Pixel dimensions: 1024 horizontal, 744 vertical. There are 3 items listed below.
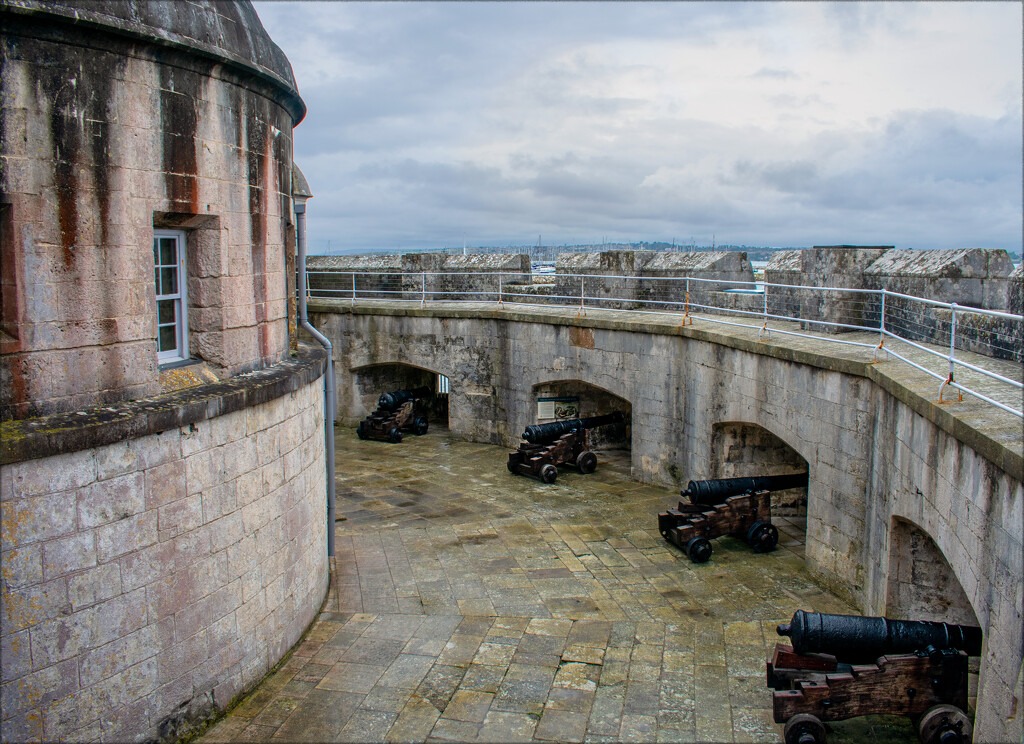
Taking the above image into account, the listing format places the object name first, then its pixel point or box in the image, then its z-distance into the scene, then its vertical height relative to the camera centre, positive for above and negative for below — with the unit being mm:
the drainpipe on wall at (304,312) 8594 -387
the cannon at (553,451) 11742 -2578
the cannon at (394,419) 14352 -2577
